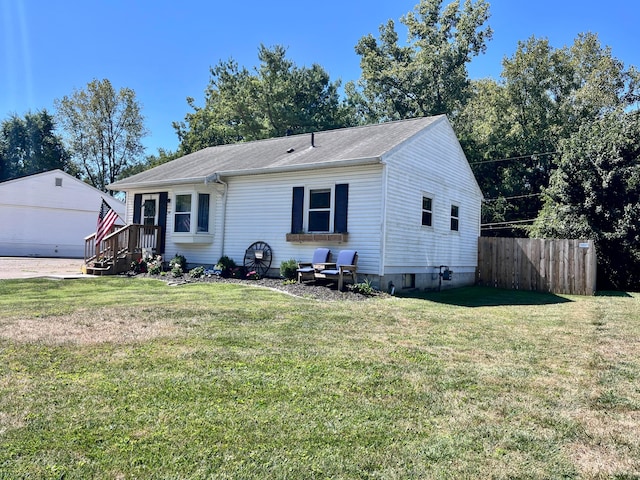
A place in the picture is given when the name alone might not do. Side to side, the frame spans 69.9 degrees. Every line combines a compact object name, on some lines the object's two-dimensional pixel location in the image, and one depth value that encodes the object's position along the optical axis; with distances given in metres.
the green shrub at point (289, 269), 11.65
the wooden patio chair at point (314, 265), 11.16
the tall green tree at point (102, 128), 39.31
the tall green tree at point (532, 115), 25.47
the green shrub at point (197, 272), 13.02
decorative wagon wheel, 12.95
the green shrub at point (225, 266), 13.00
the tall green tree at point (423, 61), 27.56
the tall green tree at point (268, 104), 29.48
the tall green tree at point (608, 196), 15.42
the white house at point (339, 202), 11.38
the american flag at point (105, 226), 14.57
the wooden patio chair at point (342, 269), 10.62
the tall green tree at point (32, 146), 43.84
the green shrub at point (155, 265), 13.80
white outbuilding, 27.19
